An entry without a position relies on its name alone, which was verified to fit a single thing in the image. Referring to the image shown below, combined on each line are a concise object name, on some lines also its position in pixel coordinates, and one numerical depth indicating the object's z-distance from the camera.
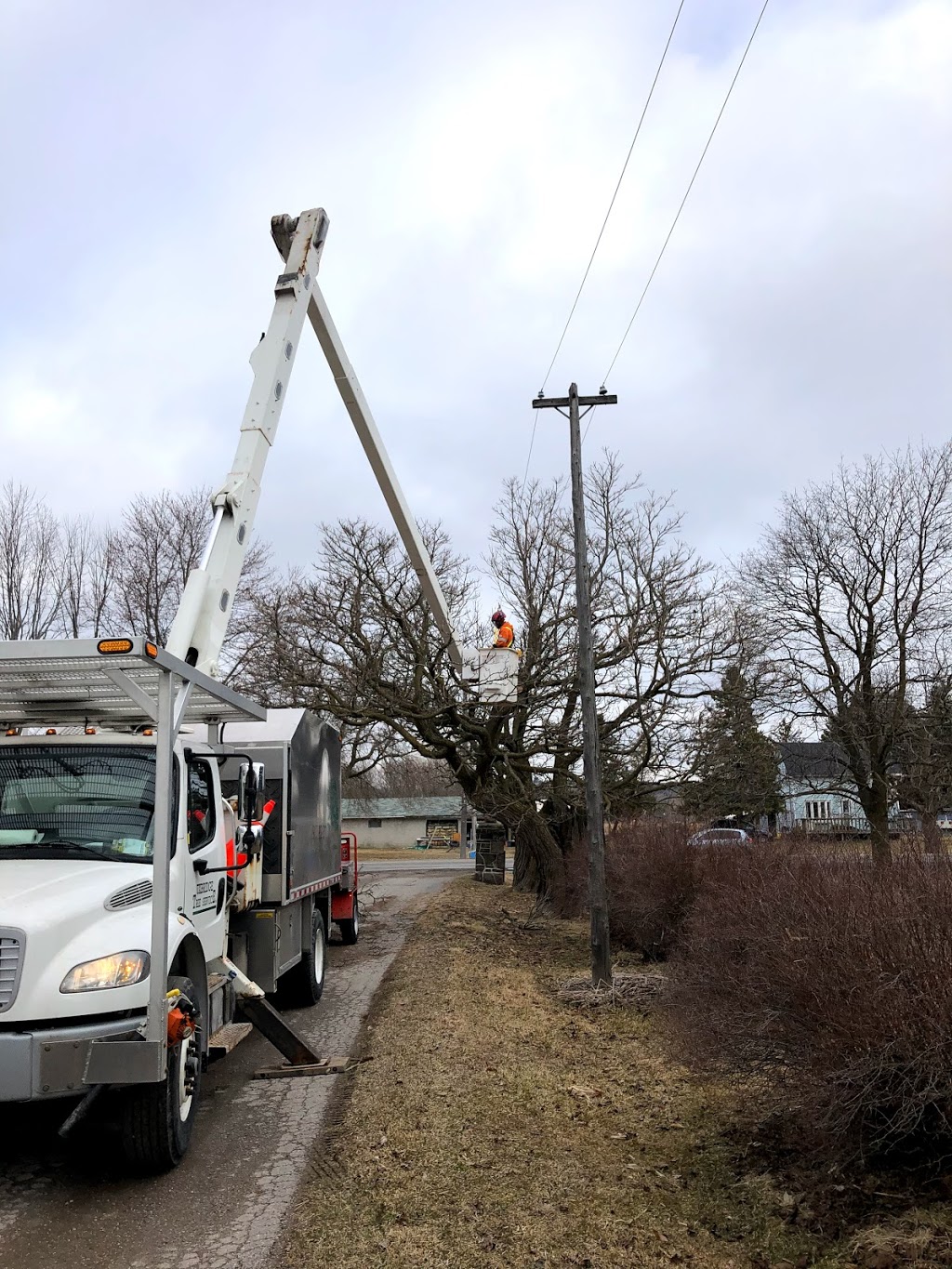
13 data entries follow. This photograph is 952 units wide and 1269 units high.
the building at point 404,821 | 77.62
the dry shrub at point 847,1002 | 4.21
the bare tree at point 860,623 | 23.61
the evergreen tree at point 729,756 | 19.50
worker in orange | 15.82
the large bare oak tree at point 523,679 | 18.45
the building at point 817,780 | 24.09
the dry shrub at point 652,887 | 13.02
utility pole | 11.80
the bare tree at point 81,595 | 29.09
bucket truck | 4.77
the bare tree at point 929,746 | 18.81
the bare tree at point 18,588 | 28.02
